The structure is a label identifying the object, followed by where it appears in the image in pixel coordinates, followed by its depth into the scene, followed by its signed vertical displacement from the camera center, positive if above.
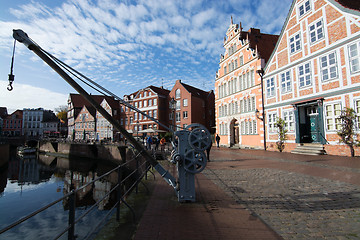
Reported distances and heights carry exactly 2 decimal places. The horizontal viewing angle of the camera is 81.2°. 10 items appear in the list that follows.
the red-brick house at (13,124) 81.88 +5.40
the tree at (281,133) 18.41 +0.41
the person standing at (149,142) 20.87 -0.43
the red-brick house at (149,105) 46.44 +7.40
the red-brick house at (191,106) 40.94 +6.43
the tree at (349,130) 12.80 +0.48
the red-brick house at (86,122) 58.56 +4.49
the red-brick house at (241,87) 22.34 +6.12
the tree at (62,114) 85.31 +9.68
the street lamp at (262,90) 21.31 +4.87
